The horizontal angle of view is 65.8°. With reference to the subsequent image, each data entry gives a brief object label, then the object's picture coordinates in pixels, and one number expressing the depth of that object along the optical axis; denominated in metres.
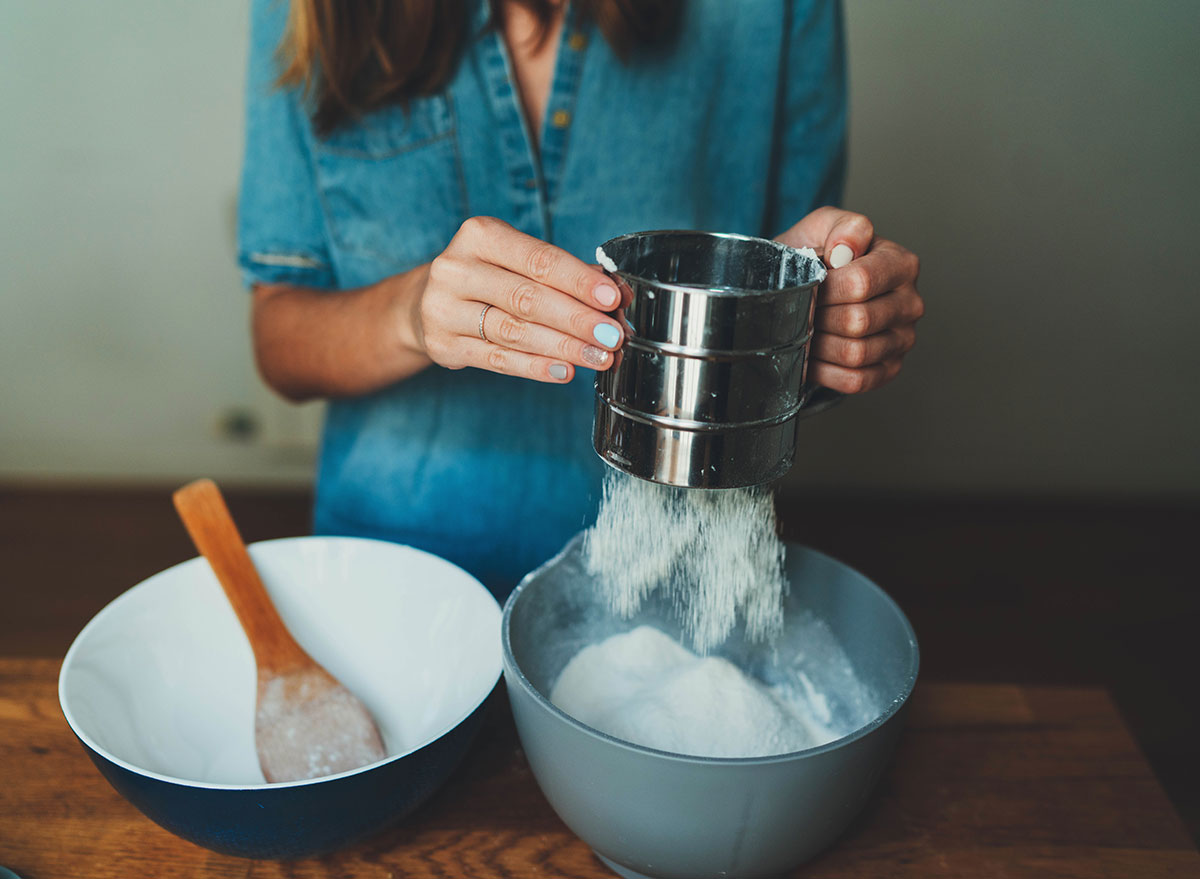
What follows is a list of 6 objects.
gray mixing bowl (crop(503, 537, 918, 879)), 0.56
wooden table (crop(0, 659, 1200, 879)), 0.68
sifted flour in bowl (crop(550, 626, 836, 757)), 0.70
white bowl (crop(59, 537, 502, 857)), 0.61
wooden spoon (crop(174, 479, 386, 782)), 0.78
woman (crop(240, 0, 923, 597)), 1.01
